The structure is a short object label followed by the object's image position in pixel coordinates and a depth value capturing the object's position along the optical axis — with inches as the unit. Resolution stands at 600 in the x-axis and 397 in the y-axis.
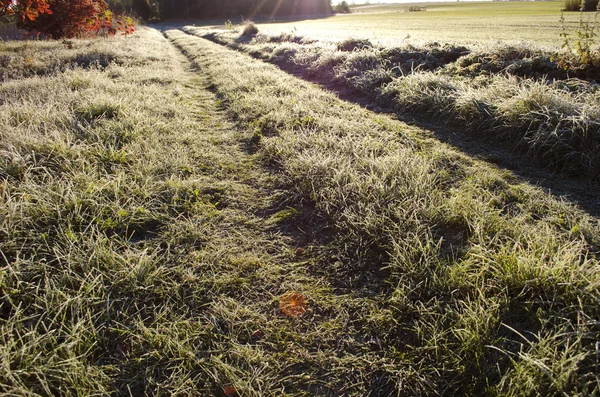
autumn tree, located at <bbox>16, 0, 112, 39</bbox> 594.5
